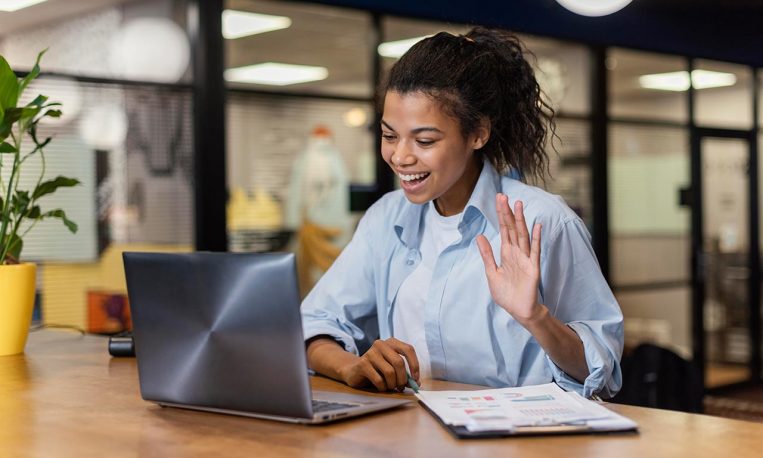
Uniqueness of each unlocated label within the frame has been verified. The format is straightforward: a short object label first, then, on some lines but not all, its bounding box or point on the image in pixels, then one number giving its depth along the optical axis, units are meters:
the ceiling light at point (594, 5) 4.20
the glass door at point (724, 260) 7.26
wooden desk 1.36
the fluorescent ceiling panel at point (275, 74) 5.02
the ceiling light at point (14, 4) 4.38
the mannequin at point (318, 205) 5.23
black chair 4.51
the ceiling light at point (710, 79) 7.18
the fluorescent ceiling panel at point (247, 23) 4.98
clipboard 1.42
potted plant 2.32
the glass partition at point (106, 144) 4.48
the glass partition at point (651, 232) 6.75
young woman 1.93
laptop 1.48
